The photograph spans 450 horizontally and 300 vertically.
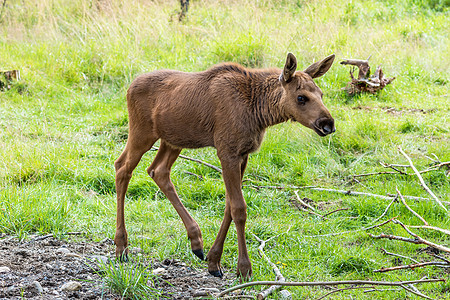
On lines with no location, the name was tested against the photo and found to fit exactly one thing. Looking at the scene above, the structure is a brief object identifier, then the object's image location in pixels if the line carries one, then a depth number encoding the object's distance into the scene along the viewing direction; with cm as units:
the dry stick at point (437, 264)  756
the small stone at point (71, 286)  841
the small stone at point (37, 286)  823
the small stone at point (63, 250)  996
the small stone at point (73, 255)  982
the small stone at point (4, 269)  887
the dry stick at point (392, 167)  1308
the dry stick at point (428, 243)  715
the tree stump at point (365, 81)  1814
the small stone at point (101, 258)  956
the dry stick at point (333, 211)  1217
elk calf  888
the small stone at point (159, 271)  946
